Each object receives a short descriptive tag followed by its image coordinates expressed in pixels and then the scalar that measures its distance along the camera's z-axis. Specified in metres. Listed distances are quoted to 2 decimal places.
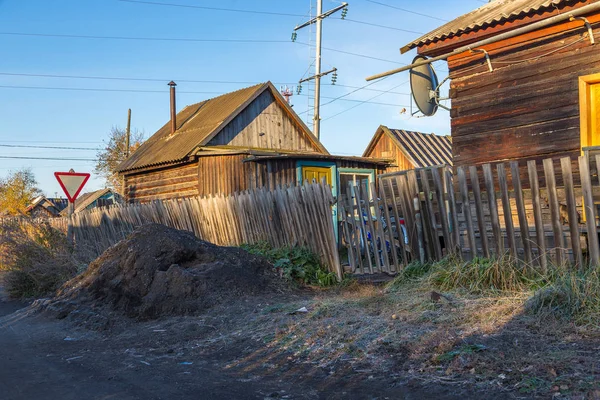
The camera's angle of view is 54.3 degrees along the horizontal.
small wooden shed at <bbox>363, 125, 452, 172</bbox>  29.47
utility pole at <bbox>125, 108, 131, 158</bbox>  38.47
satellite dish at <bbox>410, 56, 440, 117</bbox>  10.41
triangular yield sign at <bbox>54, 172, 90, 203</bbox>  12.69
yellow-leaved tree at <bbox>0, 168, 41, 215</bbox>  40.34
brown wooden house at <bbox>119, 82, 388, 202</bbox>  16.25
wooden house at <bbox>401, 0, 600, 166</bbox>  8.20
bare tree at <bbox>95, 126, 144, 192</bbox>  43.72
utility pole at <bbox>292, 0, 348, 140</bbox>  26.59
